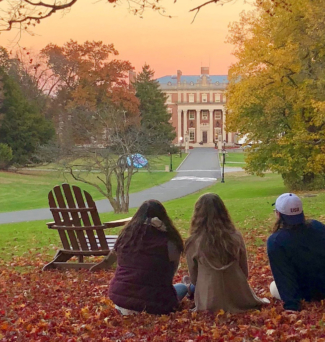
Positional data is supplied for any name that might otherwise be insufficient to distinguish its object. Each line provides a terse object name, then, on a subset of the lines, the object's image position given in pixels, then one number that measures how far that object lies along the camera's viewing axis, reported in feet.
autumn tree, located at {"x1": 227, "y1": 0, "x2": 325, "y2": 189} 73.82
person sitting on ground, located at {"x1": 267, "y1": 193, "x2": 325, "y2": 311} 14.16
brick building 363.97
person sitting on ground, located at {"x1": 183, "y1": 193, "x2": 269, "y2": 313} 14.29
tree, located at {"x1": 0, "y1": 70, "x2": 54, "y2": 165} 155.84
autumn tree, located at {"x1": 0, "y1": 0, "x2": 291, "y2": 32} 22.90
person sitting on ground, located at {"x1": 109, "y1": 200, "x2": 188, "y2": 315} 14.70
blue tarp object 82.16
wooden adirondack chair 23.26
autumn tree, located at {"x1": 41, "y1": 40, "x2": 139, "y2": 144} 191.83
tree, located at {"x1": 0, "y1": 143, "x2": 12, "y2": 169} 146.00
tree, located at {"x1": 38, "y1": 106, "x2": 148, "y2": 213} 78.18
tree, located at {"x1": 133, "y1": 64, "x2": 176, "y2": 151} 232.73
